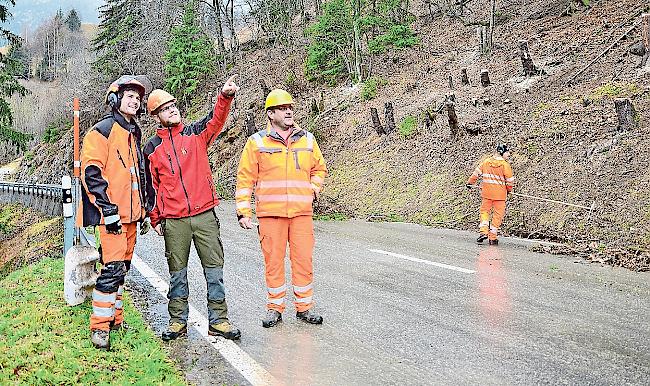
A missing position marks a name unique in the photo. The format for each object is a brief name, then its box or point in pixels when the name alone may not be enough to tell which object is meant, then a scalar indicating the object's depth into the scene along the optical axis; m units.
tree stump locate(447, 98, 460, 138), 17.43
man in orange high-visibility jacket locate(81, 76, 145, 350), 5.20
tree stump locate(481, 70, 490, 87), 19.83
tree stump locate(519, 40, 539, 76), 18.77
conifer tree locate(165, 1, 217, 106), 37.72
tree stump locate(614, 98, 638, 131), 13.19
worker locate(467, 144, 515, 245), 11.47
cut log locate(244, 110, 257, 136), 29.05
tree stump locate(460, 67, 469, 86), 21.05
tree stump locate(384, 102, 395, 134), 21.36
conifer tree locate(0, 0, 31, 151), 21.52
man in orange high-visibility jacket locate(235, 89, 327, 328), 5.97
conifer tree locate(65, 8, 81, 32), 123.50
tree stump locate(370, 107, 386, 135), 21.77
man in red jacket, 5.60
